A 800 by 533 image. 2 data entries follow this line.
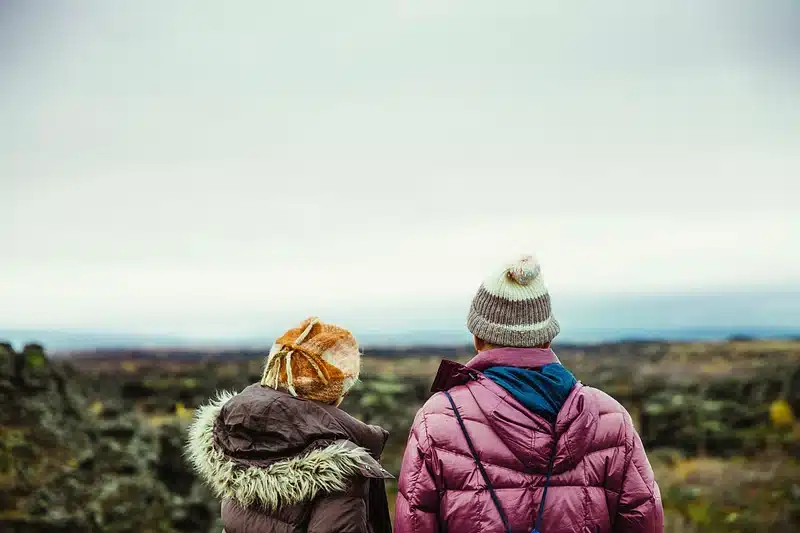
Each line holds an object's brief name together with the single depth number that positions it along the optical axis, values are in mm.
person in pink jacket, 3107
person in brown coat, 3367
